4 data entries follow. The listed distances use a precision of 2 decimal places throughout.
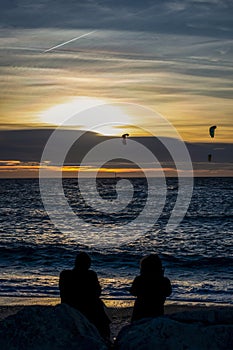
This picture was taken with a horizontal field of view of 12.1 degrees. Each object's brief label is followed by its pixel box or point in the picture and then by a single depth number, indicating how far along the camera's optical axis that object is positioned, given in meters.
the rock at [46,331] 11.00
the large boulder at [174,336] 10.78
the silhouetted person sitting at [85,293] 13.65
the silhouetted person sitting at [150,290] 13.60
